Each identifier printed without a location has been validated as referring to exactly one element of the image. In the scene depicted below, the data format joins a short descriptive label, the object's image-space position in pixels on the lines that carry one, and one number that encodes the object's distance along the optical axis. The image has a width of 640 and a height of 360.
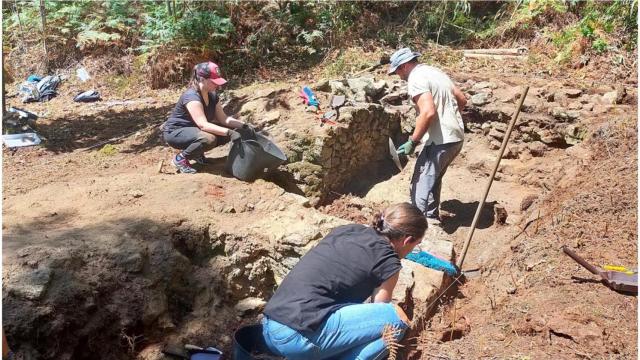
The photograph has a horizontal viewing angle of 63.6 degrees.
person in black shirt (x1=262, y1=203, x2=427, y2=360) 2.74
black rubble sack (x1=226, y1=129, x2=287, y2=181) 5.09
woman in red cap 5.12
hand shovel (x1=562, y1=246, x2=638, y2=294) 3.63
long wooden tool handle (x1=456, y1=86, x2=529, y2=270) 4.69
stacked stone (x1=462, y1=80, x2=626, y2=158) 6.85
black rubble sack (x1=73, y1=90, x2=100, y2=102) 9.32
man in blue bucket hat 4.84
